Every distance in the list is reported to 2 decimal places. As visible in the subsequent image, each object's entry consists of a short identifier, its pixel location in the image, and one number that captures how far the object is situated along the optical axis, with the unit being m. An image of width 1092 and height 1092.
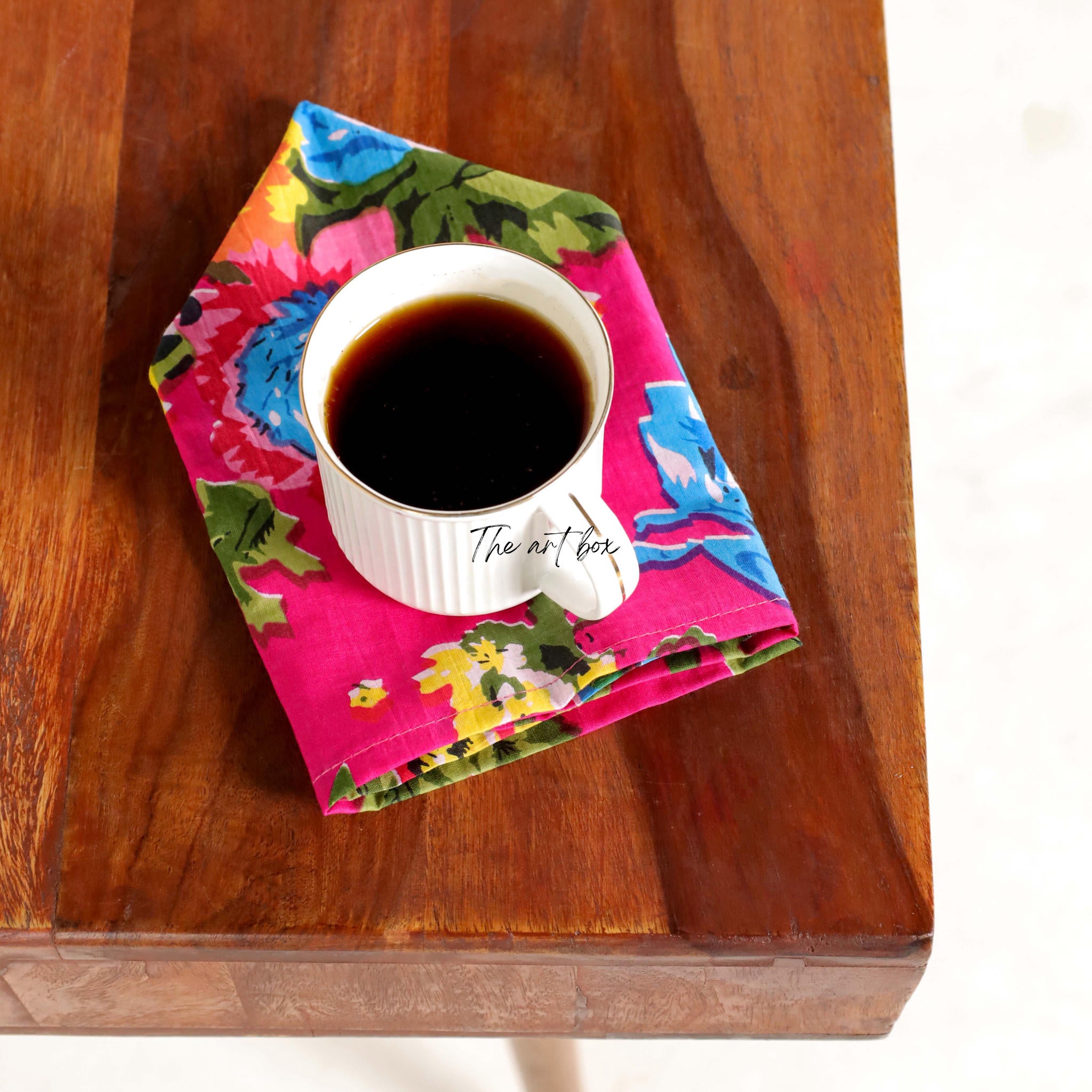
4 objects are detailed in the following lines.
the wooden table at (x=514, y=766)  0.73
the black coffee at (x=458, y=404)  0.71
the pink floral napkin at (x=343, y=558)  0.73
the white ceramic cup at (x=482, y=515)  0.68
